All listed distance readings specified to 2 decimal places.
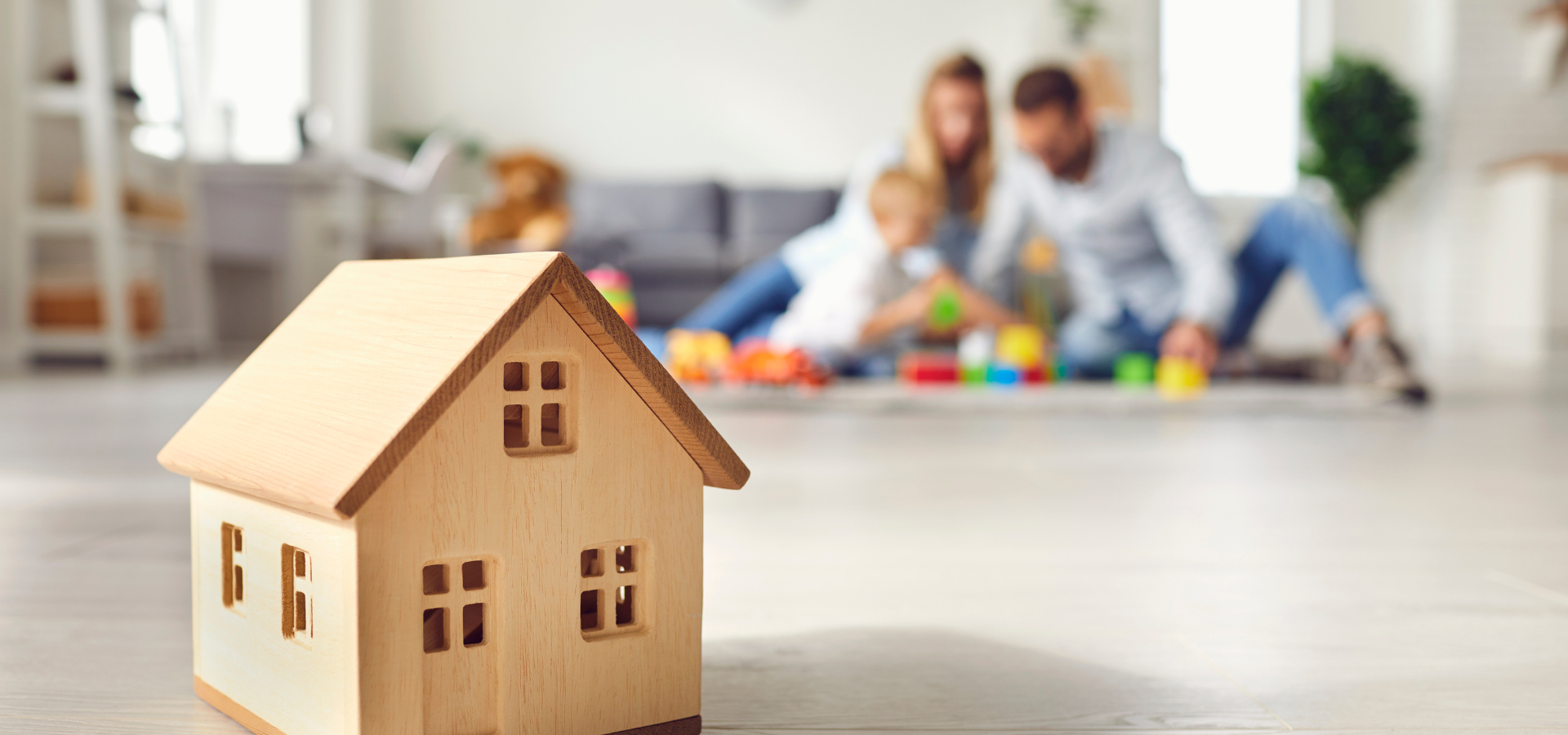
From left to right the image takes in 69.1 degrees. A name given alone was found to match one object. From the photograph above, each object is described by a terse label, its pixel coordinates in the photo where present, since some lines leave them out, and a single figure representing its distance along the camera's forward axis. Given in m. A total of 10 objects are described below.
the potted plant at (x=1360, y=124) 6.03
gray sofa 4.54
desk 4.43
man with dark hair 2.82
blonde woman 3.34
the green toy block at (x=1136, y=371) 3.02
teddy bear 4.59
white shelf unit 3.32
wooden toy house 0.38
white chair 4.90
